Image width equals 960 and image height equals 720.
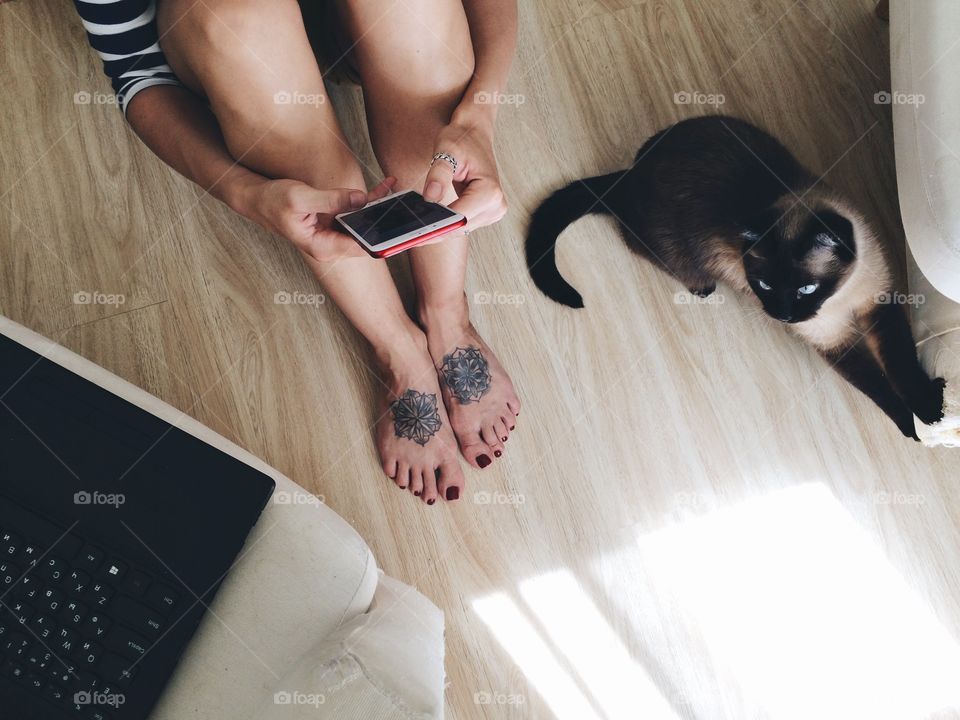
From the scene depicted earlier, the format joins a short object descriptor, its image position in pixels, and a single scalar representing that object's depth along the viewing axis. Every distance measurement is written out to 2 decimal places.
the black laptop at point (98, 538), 0.61
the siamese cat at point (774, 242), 0.95
